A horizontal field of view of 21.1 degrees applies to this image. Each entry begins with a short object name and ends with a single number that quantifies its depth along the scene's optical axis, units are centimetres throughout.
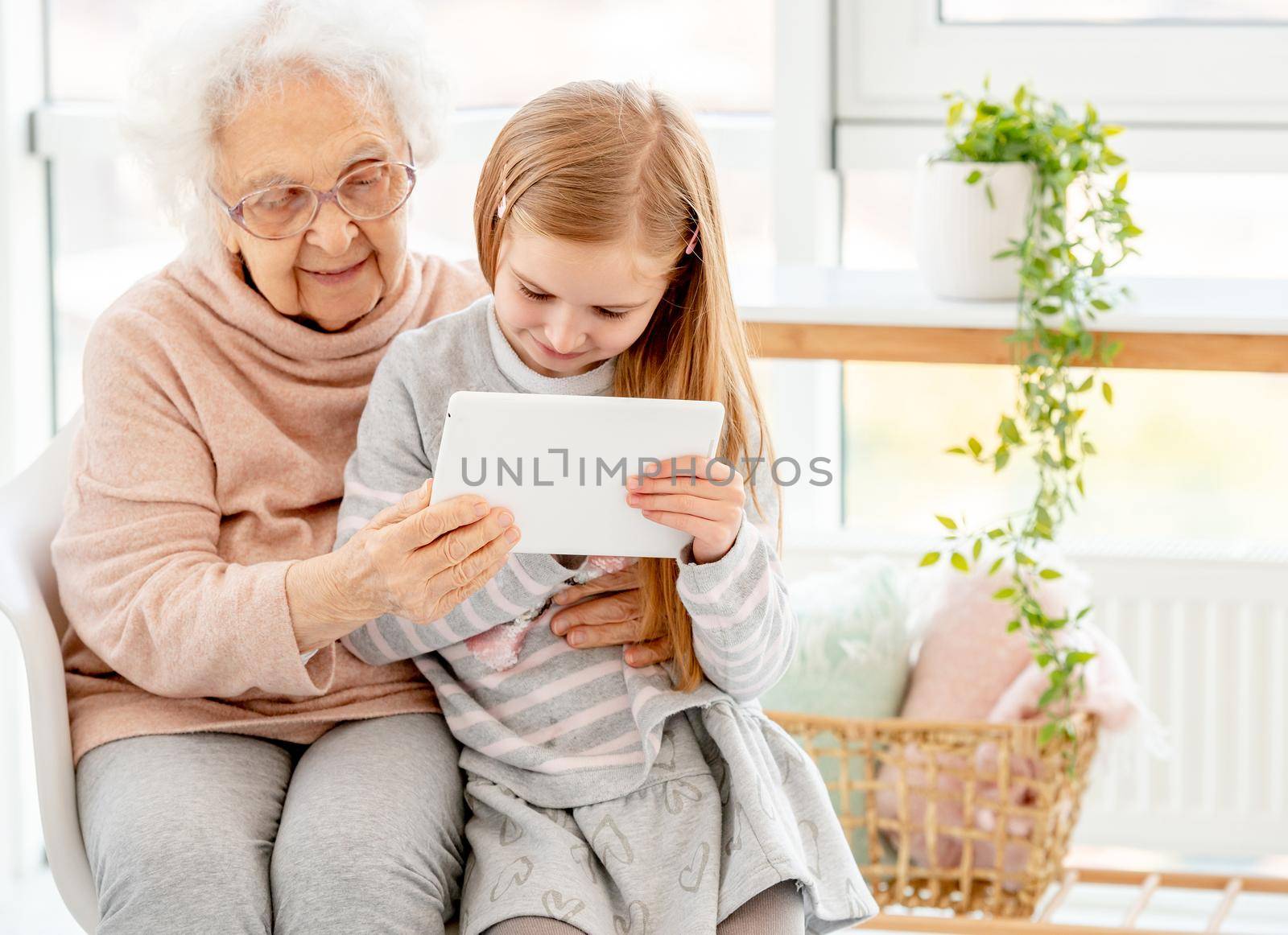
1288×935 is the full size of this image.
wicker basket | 395
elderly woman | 330
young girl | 333
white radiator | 442
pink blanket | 399
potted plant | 387
